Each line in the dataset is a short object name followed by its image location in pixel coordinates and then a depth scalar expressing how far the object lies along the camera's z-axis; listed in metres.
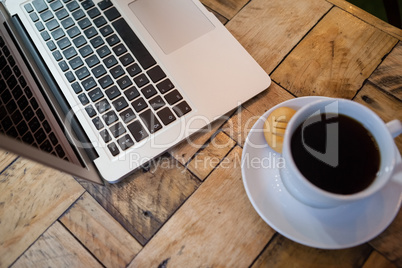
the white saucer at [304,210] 0.39
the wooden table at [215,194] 0.45
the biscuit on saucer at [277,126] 0.41
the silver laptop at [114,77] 0.47
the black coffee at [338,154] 0.37
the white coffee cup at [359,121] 0.33
